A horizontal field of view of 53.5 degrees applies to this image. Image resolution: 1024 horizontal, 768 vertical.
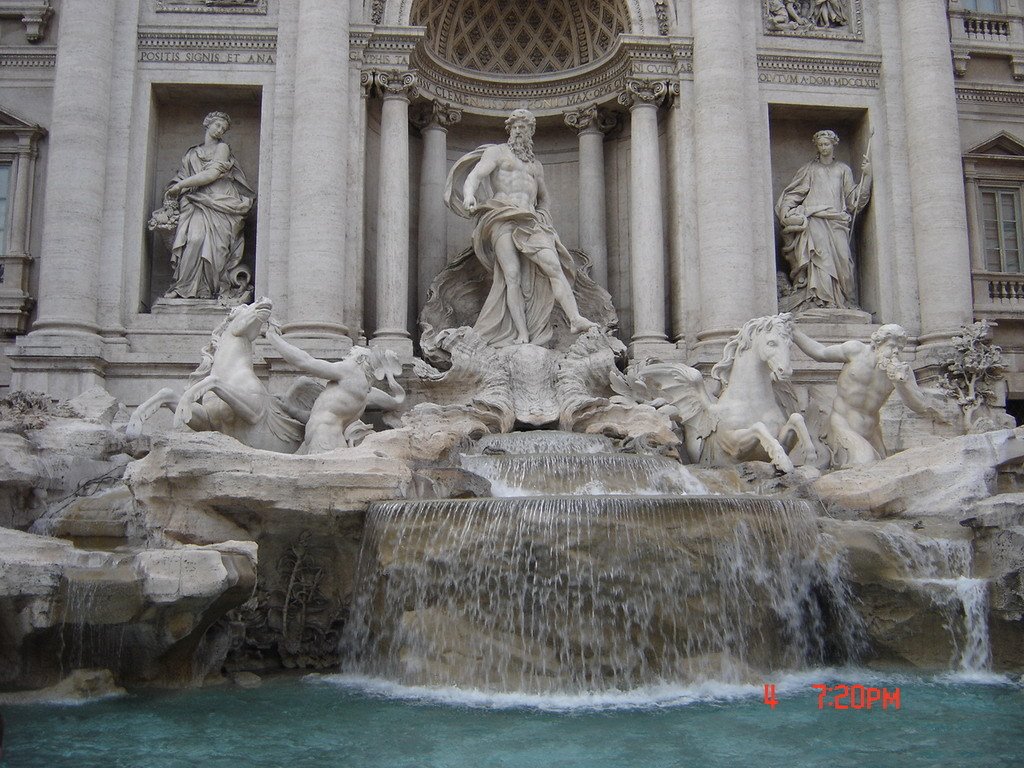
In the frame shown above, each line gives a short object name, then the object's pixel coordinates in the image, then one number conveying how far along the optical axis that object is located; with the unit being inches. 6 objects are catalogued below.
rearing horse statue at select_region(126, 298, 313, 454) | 416.5
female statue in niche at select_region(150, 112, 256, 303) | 556.4
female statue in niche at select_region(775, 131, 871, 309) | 583.8
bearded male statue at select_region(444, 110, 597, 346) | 543.8
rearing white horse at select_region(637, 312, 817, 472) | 429.7
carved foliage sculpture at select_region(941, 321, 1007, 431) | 527.2
